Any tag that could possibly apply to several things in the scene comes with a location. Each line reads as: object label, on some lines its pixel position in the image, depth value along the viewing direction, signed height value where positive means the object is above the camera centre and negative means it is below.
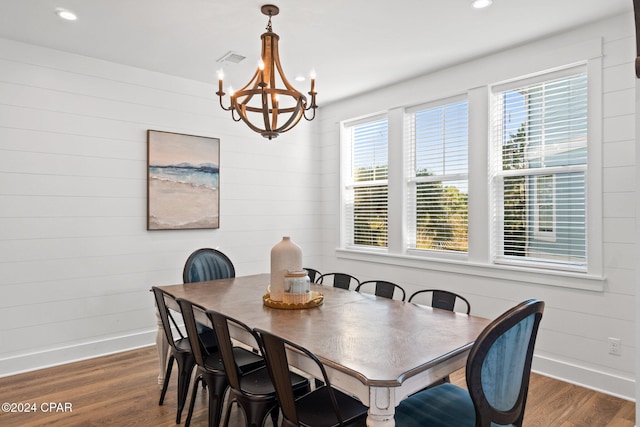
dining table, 1.50 -0.60
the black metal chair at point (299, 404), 1.65 -0.84
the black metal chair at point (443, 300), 2.59 -0.57
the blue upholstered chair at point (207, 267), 3.49 -0.49
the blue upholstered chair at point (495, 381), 1.48 -0.65
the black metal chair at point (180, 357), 2.59 -0.94
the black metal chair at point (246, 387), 1.98 -0.90
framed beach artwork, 4.13 +0.33
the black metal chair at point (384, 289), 3.00 -0.58
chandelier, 2.43 +0.74
